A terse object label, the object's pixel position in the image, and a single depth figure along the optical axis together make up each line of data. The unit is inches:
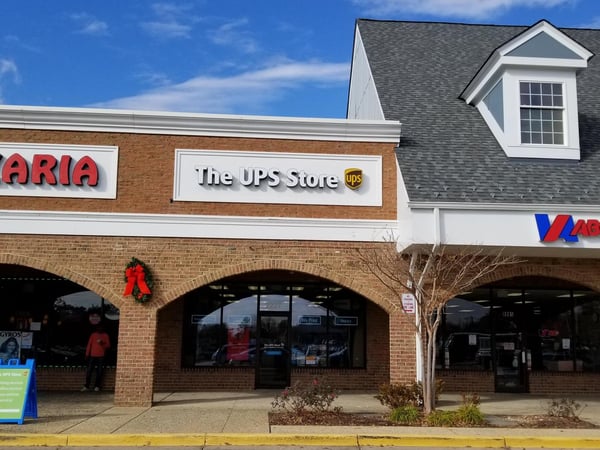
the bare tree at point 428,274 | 482.0
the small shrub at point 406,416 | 455.5
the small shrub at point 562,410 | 482.9
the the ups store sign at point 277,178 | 560.7
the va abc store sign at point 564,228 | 513.0
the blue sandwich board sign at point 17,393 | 443.5
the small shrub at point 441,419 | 447.2
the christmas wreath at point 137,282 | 538.0
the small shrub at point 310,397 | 465.4
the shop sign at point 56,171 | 546.0
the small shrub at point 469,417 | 452.1
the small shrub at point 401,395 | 499.5
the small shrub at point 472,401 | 473.3
